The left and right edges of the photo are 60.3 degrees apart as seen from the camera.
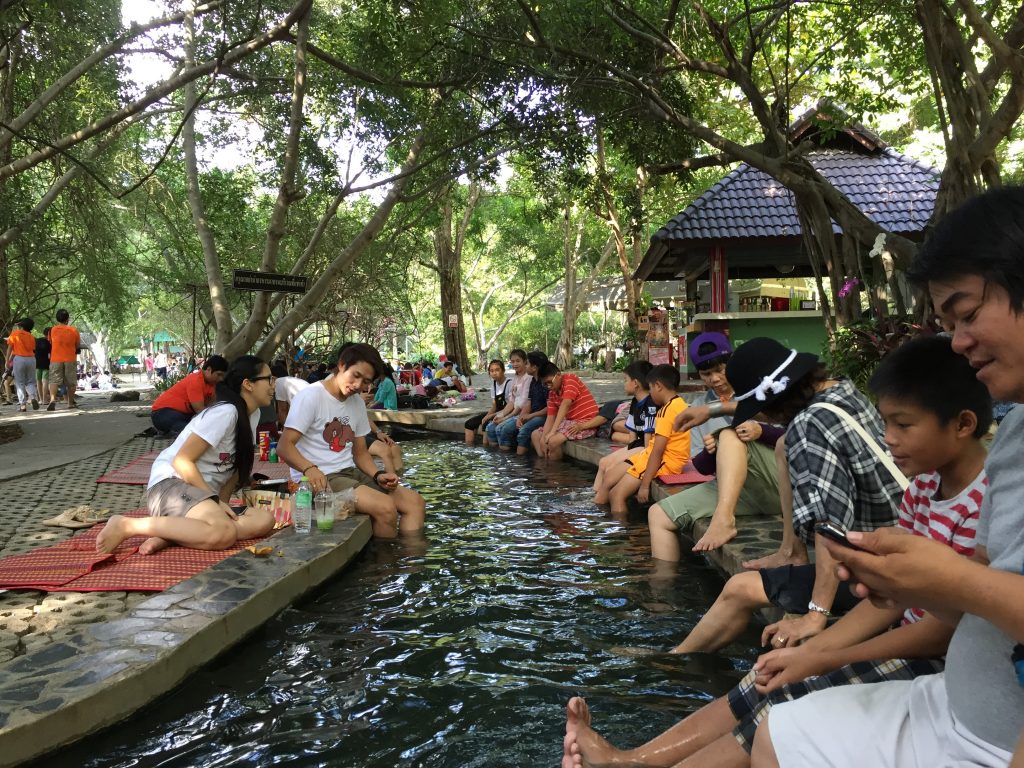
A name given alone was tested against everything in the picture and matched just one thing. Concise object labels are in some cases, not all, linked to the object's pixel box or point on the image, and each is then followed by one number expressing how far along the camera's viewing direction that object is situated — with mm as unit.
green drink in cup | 6363
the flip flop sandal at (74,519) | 6812
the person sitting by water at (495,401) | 14086
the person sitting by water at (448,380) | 21984
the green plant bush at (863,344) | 9742
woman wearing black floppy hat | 3170
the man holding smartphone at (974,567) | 1624
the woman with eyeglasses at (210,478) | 5668
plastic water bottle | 6270
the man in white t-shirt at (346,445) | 6820
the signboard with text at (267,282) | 11312
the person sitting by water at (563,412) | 11469
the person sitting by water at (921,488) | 2334
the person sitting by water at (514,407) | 13047
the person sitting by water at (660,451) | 7188
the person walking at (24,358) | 17672
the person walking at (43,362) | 21734
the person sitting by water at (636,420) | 8188
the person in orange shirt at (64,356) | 18656
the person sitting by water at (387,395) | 16805
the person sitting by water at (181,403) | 10203
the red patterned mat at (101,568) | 4961
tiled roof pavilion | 16766
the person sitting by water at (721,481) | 5375
